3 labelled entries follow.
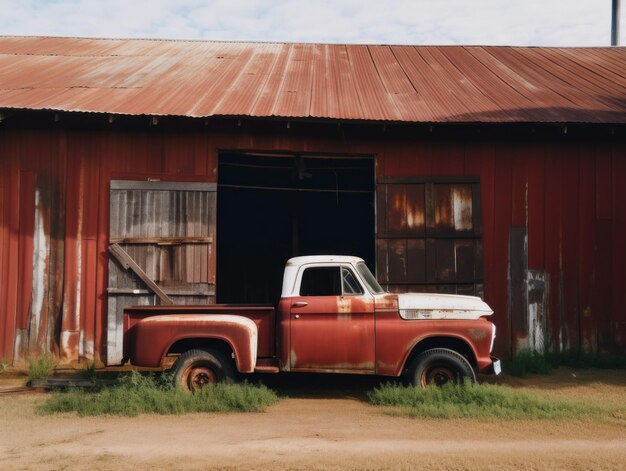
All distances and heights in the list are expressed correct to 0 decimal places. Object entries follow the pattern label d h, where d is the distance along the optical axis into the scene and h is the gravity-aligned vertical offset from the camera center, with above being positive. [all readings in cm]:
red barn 929 +118
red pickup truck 699 -80
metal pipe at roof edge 1908 +790
